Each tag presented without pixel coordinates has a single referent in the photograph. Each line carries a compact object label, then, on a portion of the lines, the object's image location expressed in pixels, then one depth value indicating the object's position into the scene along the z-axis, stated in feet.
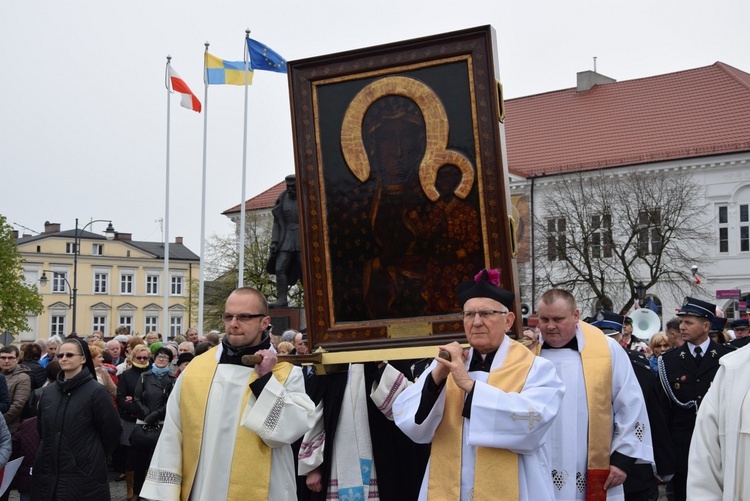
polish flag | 95.61
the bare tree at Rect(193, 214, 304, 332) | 153.48
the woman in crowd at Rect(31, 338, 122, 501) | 24.76
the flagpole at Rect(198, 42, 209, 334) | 91.64
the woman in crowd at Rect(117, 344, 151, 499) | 36.42
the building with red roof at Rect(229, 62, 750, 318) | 141.49
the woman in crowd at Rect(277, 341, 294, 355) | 33.63
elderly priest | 15.02
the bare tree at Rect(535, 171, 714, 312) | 131.54
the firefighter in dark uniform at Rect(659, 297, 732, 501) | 28.91
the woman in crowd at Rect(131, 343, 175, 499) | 33.30
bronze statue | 47.96
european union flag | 88.12
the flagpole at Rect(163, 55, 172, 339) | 96.12
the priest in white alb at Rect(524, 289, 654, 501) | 19.72
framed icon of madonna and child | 18.95
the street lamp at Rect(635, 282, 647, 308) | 106.42
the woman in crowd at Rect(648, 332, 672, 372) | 40.29
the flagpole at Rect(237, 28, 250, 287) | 88.29
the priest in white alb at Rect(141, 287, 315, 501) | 16.76
